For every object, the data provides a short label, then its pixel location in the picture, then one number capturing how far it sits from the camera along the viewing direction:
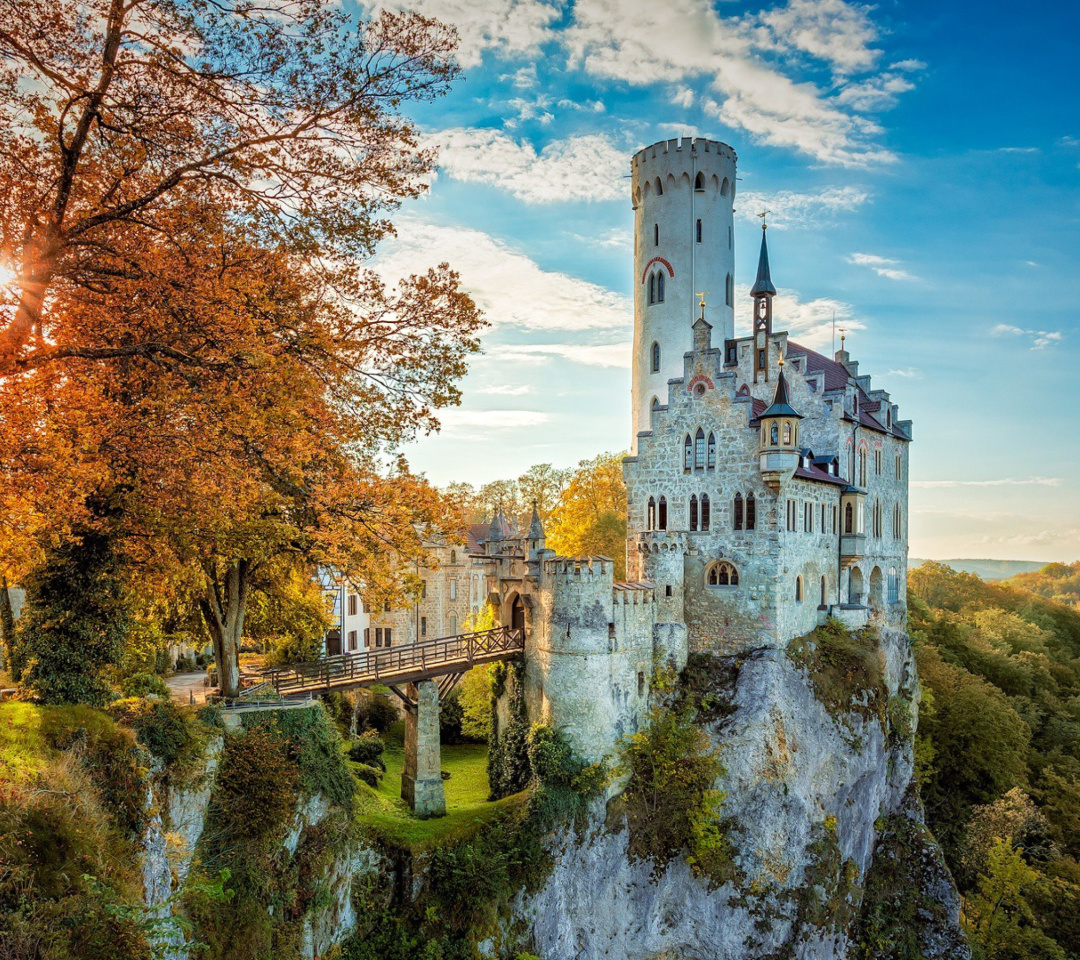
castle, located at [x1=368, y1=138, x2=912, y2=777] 29.23
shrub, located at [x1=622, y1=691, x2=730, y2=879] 27.88
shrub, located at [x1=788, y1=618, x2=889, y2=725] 32.09
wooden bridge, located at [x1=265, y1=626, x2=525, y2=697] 25.02
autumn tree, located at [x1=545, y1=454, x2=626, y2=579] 45.84
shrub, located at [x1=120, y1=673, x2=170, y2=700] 22.28
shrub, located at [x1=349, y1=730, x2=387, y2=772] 33.38
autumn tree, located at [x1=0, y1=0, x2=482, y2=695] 11.22
